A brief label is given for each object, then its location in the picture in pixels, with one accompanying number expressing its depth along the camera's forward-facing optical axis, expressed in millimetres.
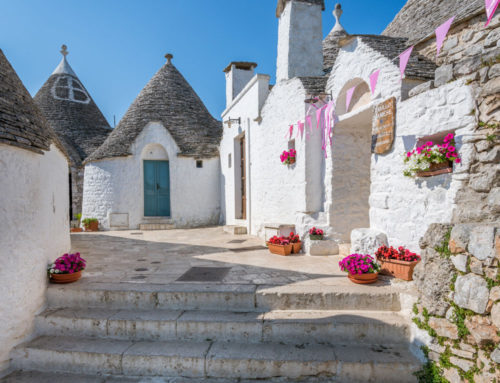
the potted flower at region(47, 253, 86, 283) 4391
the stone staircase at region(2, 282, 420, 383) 3240
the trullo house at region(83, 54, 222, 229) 11922
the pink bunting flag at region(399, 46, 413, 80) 4282
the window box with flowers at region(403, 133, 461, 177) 3703
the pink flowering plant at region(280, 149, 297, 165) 7246
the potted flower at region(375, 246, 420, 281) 4133
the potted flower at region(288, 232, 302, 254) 6523
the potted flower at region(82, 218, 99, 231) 11867
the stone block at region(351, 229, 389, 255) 4938
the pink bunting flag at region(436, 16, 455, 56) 3785
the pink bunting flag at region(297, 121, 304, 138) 6845
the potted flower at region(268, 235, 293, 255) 6348
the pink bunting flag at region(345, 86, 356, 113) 5773
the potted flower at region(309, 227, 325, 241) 6374
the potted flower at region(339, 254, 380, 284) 4195
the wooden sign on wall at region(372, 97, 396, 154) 4688
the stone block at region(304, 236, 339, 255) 6281
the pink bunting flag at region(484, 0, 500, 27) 3311
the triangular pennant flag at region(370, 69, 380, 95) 4984
